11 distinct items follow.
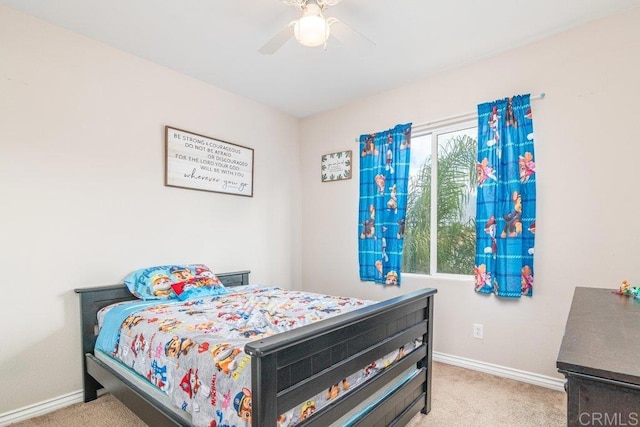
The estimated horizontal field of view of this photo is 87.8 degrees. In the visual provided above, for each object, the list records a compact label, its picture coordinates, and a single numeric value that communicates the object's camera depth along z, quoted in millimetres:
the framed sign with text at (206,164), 2898
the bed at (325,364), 1160
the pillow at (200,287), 2486
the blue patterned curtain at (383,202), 3195
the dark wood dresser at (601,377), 676
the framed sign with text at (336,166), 3658
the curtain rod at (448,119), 2848
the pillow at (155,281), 2445
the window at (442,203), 2932
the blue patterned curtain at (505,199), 2514
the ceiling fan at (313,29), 1751
